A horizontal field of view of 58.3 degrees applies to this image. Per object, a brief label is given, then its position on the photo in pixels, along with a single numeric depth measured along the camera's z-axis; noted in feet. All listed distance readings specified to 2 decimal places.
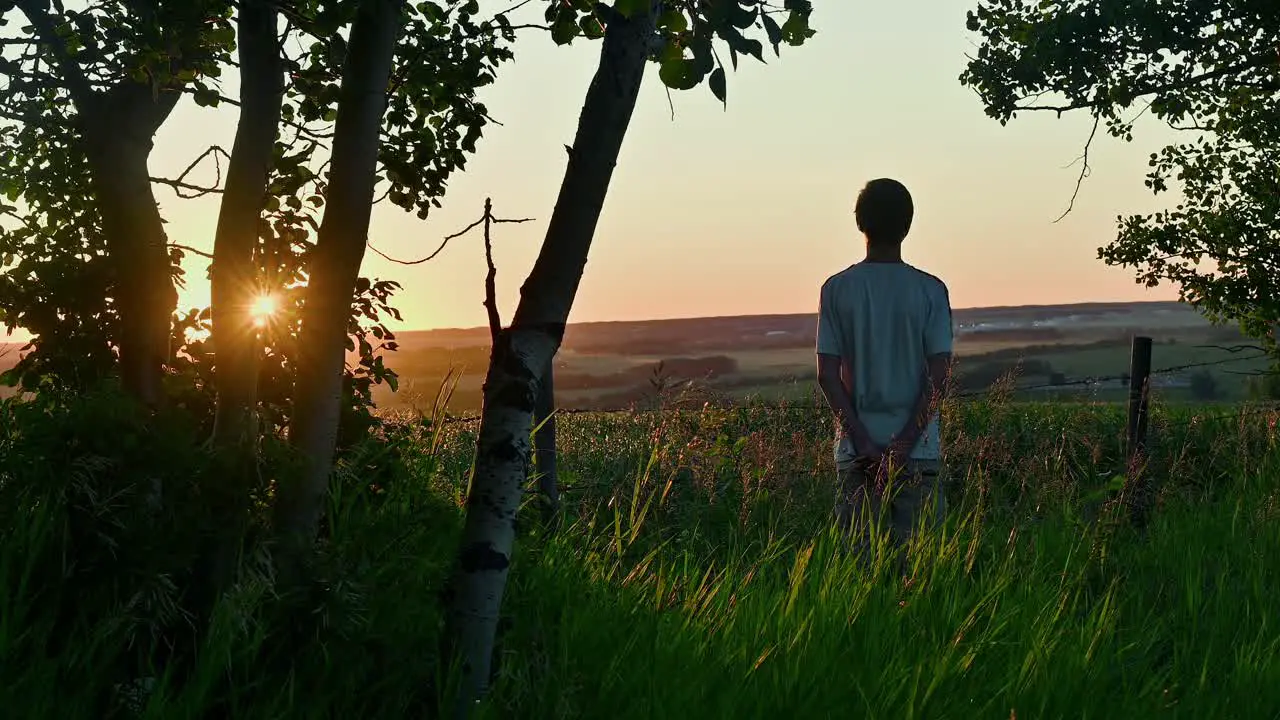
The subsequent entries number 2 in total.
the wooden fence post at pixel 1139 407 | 24.62
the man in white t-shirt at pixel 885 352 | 15.78
